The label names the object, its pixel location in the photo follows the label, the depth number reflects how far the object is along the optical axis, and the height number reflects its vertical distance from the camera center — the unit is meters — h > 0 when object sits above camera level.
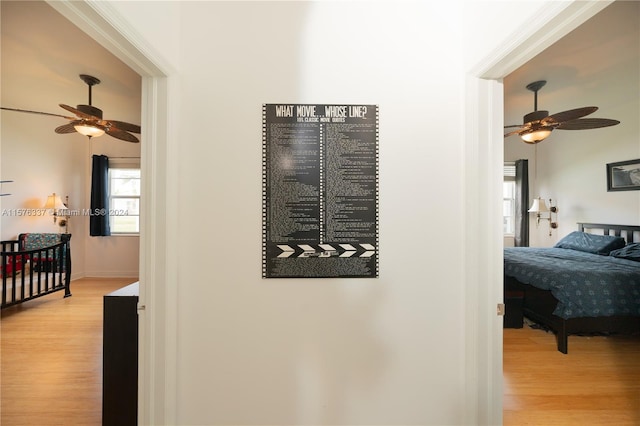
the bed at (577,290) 2.48 -0.73
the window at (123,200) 5.42 +0.27
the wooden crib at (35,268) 3.26 -0.78
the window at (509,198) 5.57 +0.38
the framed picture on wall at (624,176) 3.46 +0.55
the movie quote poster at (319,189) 1.40 +0.13
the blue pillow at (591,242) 3.50 -0.36
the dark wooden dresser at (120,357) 1.45 -0.78
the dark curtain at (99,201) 5.16 +0.24
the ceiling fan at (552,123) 2.60 +0.98
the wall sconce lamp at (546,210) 4.82 +0.11
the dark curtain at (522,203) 5.34 +0.26
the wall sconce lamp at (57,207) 4.50 +0.11
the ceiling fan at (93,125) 2.89 +0.99
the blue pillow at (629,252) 3.12 -0.43
